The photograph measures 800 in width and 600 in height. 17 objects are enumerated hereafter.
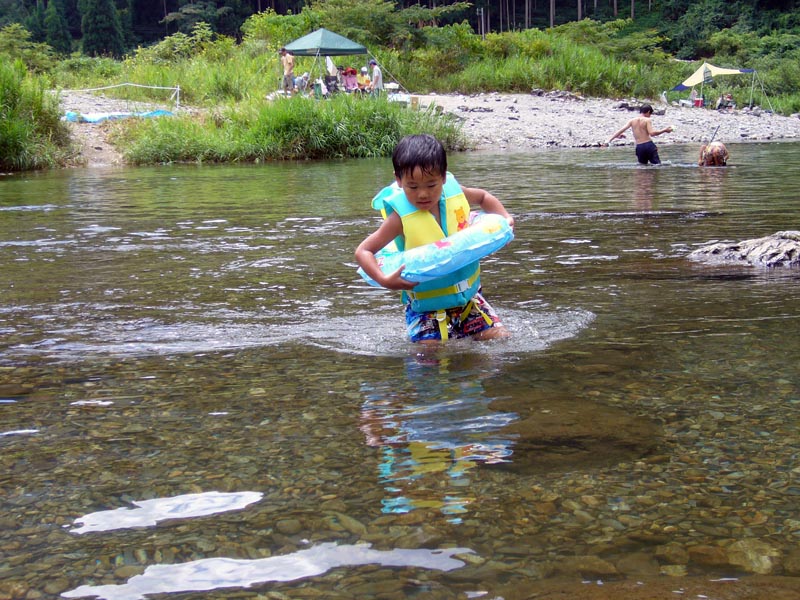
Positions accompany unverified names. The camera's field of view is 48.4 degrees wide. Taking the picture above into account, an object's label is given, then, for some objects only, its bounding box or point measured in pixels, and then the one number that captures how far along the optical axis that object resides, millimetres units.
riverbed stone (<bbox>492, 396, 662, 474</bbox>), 2766
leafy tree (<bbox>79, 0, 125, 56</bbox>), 58562
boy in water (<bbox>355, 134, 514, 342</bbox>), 4277
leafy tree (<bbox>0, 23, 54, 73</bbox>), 30938
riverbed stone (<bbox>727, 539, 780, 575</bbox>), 2070
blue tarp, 21781
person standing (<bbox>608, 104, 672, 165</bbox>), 15930
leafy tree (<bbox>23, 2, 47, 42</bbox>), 57781
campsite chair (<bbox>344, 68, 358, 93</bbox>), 26752
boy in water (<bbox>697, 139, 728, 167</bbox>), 15305
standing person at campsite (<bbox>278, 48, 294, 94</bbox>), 25547
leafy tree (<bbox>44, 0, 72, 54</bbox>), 57219
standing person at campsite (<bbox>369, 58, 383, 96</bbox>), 27266
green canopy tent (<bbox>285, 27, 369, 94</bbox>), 25766
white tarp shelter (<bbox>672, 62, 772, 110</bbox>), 32406
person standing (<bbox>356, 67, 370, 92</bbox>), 27639
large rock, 6262
